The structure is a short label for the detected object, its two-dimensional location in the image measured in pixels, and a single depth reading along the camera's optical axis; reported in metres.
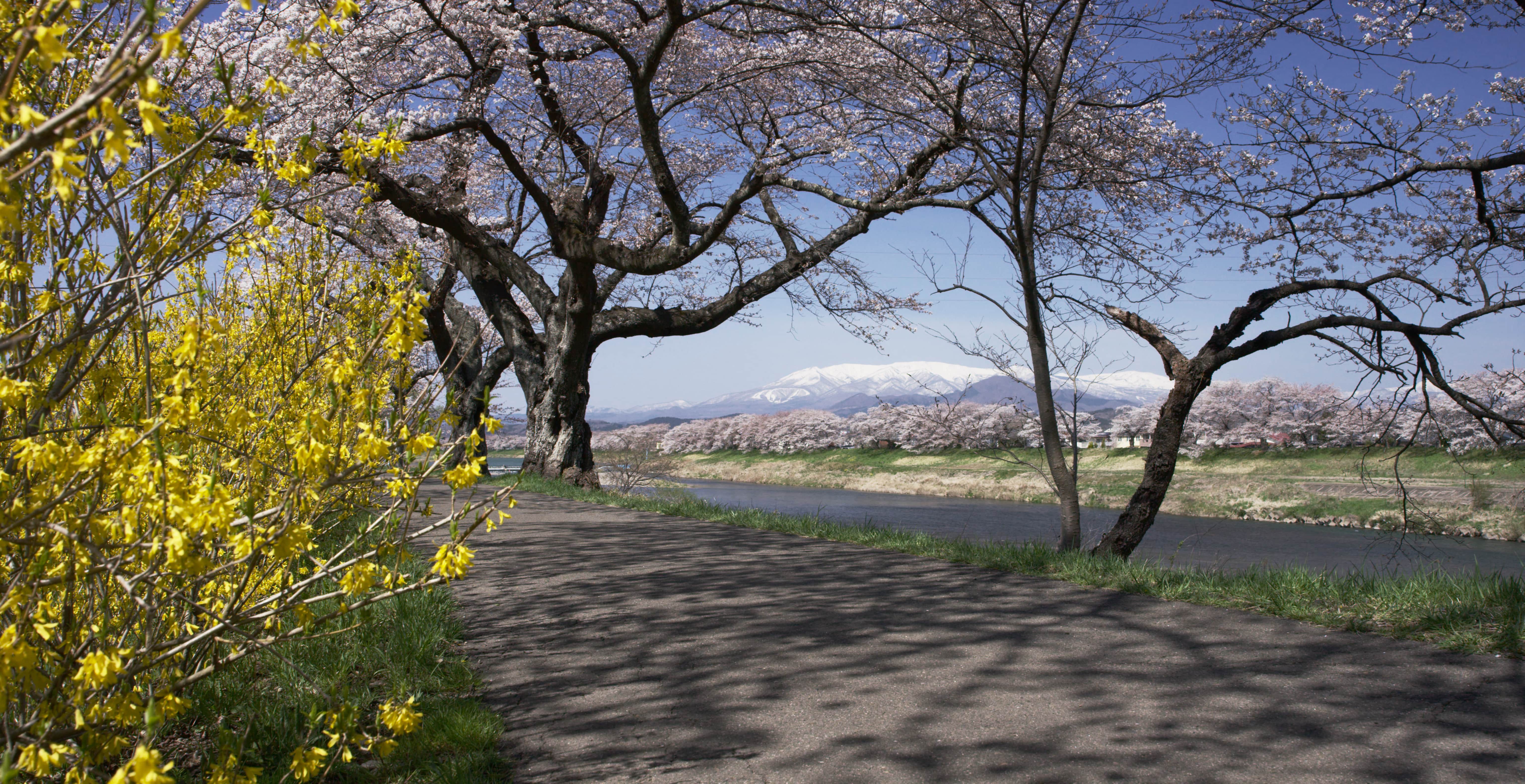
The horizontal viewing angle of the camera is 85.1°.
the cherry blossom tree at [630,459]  16.08
